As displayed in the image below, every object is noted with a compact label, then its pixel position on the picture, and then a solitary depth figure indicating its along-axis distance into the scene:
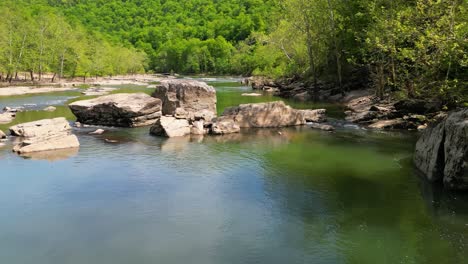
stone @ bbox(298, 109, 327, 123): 31.51
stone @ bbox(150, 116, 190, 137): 25.78
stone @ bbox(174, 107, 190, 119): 28.99
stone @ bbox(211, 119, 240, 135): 26.80
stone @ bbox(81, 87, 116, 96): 56.84
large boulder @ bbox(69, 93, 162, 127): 28.72
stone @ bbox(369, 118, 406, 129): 27.27
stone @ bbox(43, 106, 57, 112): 37.44
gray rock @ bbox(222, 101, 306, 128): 29.44
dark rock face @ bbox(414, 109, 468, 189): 14.27
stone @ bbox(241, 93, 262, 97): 54.66
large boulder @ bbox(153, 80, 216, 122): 31.77
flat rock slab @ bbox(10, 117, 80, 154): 21.41
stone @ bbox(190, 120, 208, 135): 26.70
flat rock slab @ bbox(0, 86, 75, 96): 55.47
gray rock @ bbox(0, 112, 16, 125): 30.24
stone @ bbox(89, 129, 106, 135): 26.25
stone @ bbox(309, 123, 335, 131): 27.89
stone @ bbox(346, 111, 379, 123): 30.11
